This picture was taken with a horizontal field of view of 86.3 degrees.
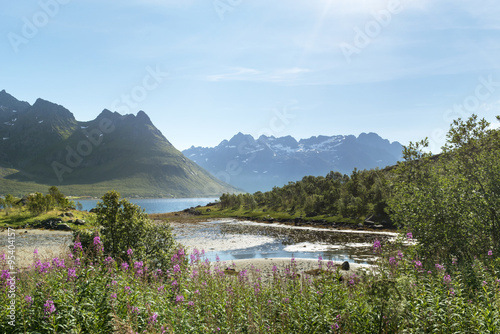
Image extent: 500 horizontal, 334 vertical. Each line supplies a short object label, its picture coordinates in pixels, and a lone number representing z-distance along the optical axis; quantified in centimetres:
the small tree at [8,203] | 8486
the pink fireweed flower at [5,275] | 801
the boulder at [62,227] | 7181
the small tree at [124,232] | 1747
